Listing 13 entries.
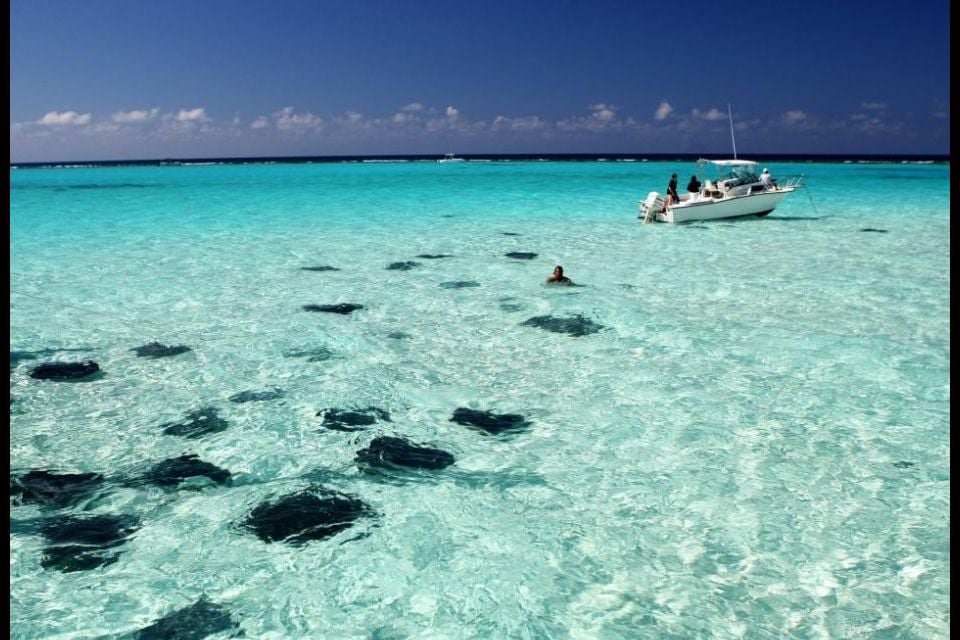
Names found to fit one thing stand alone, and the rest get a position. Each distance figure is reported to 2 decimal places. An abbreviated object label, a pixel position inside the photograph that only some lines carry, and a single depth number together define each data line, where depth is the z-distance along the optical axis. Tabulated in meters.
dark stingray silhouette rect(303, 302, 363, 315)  14.70
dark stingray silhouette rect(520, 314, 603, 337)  12.88
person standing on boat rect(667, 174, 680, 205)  28.42
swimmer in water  16.72
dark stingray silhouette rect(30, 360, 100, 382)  10.53
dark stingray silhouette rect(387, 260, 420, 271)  19.53
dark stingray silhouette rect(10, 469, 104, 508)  6.97
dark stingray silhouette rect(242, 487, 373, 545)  6.50
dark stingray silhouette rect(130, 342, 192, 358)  11.64
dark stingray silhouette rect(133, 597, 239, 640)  5.26
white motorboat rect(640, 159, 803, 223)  27.95
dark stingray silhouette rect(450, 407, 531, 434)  8.78
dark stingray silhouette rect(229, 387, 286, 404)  9.66
